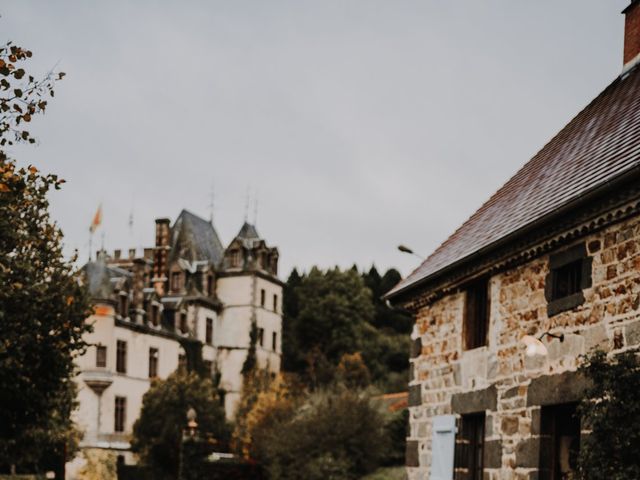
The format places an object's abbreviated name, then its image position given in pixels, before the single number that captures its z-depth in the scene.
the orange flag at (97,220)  61.94
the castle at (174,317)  50.38
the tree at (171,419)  45.66
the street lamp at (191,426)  27.30
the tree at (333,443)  28.67
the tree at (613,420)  9.06
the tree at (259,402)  43.74
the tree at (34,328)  18.41
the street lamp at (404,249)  18.22
